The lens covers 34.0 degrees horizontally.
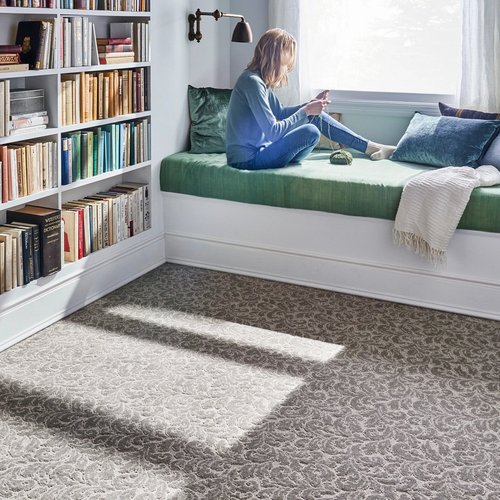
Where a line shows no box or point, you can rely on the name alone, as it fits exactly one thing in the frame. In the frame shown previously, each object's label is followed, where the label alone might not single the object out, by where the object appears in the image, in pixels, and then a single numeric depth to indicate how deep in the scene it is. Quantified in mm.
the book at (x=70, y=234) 3898
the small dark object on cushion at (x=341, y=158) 4543
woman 4367
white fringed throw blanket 3879
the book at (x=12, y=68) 3285
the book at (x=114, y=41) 4012
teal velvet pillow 4344
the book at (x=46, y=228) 3621
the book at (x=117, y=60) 4012
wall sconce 4613
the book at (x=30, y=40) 3467
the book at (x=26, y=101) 3436
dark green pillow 4824
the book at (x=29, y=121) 3422
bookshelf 3510
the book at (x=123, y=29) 4180
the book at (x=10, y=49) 3295
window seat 3961
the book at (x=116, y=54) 4008
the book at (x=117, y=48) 4020
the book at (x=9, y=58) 3285
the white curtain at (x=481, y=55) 4469
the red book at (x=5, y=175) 3371
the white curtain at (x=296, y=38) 4980
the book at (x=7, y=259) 3416
